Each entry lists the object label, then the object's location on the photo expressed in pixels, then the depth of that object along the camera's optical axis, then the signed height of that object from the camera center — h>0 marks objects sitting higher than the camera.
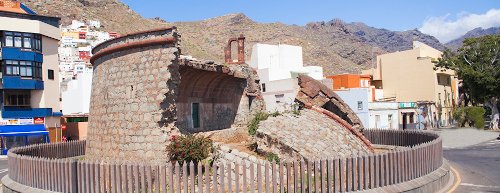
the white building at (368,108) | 39.72 -0.70
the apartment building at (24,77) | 33.31 +2.71
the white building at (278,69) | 42.47 +4.13
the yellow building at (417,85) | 47.97 +1.78
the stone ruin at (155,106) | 12.57 +0.00
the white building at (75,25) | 109.56 +22.52
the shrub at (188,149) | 11.48 -1.21
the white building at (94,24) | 117.23 +23.91
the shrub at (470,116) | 44.47 -2.02
